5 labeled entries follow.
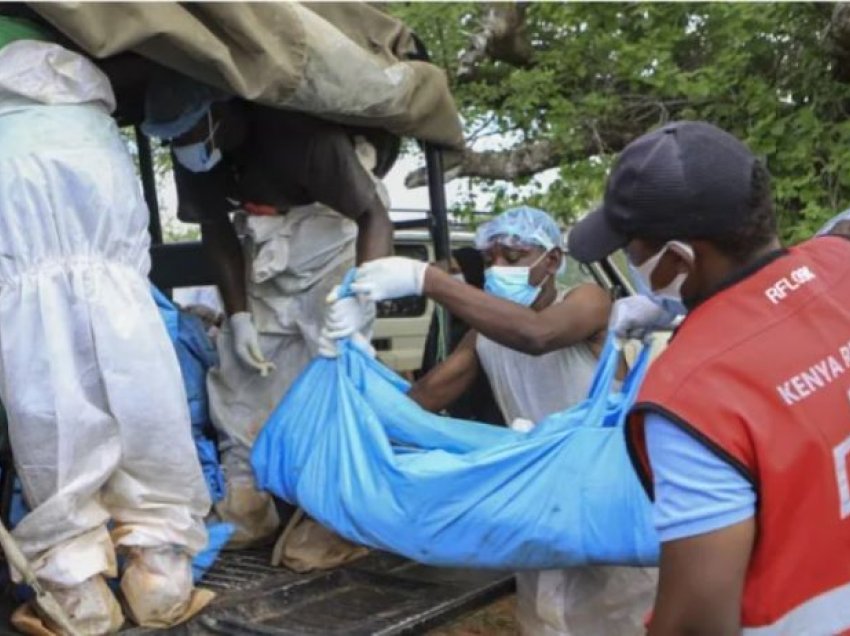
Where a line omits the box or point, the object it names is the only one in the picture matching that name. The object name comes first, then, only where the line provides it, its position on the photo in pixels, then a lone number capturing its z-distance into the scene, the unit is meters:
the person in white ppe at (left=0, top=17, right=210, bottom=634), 2.40
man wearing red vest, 1.47
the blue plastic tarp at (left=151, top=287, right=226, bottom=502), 3.33
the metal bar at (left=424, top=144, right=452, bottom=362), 3.89
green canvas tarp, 2.55
